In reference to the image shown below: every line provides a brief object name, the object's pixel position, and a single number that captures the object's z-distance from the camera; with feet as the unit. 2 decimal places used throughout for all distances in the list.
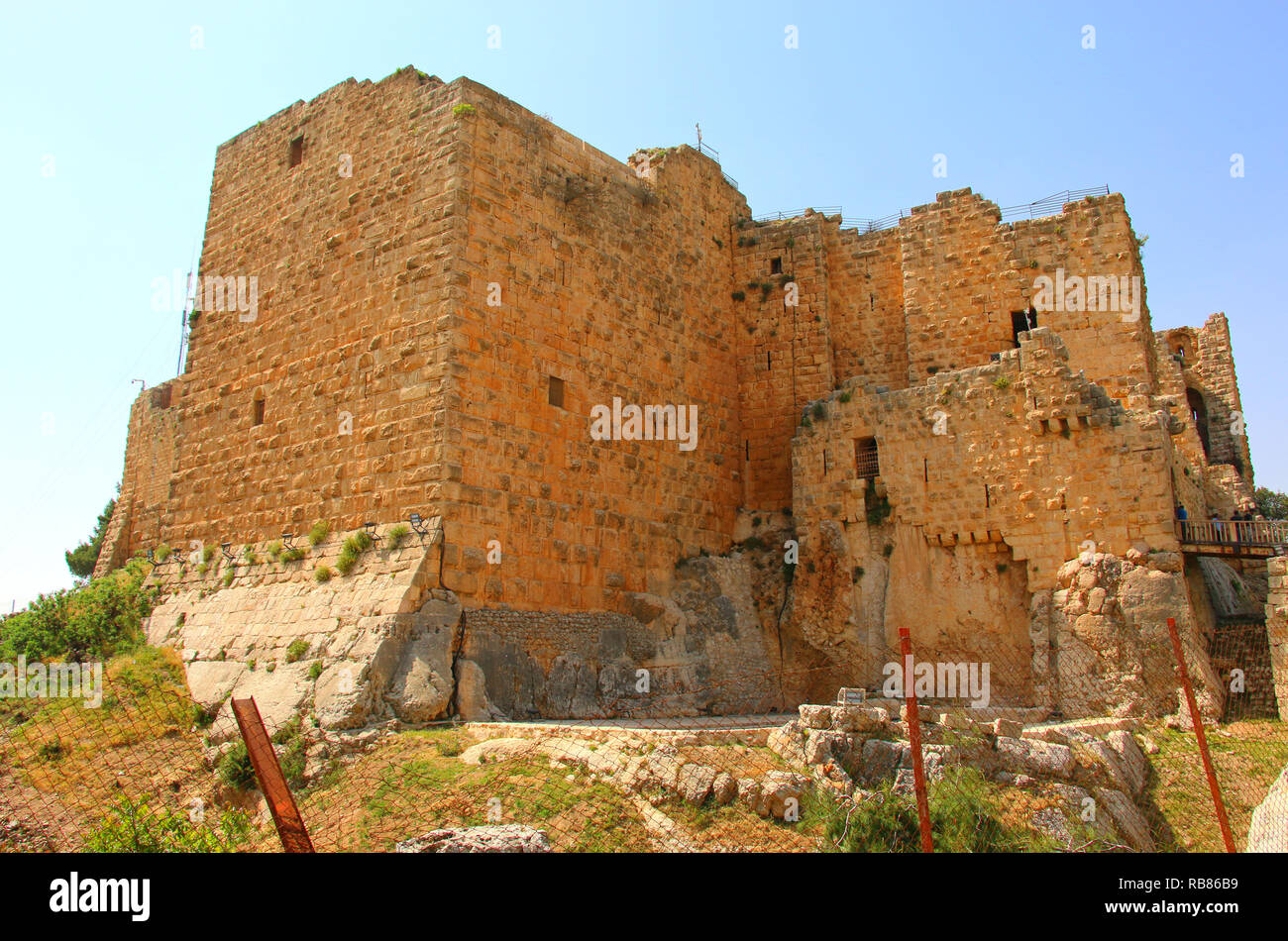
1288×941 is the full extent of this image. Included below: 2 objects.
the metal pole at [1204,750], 23.82
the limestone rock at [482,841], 23.66
